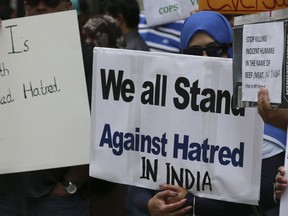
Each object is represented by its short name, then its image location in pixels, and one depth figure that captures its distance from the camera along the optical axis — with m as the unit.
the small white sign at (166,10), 5.65
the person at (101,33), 6.75
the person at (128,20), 7.20
